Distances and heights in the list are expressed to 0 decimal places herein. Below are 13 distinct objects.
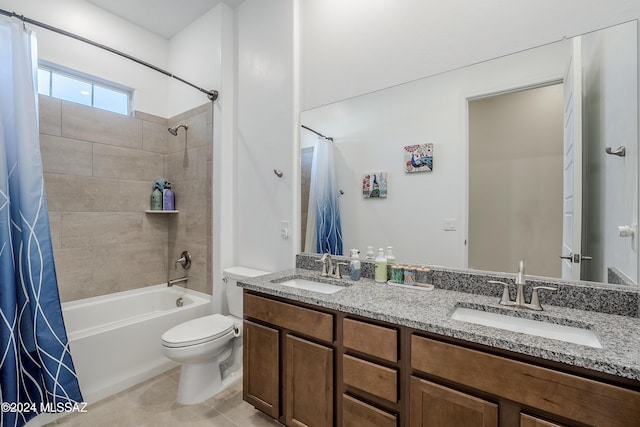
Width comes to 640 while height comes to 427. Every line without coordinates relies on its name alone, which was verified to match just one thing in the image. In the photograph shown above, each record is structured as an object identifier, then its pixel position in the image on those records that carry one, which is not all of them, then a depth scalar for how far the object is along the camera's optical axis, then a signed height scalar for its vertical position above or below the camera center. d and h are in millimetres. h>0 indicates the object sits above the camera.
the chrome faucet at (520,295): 1189 -362
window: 2271 +1030
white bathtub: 1910 -927
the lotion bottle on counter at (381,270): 1636 -341
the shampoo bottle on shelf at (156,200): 2812 +92
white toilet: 1819 -954
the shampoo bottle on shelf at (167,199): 2814 +102
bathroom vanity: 816 -548
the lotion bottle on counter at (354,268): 1715 -350
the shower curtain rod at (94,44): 1658 +1098
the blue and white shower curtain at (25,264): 1528 -303
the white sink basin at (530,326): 1029 -452
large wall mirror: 1183 +231
